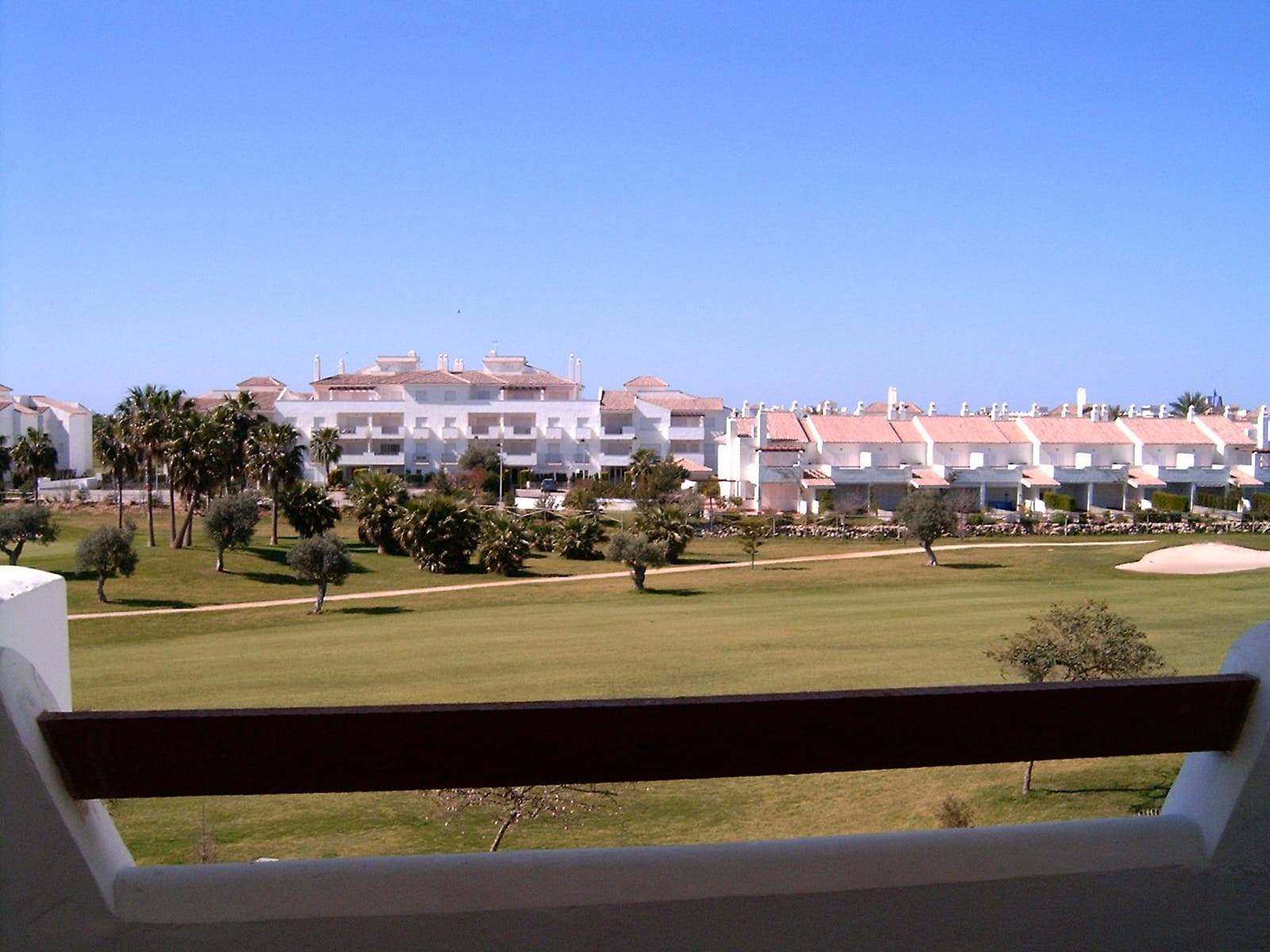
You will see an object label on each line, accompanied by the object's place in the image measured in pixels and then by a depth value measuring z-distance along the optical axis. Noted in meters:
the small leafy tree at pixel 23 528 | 33.34
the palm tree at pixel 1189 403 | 87.31
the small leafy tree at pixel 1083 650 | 13.88
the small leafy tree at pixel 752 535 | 48.38
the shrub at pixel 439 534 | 45.59
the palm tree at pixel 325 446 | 61.50
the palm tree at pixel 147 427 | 44.38
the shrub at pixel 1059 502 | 65.19
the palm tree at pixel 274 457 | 50.00
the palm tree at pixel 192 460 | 44.72
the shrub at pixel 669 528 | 46.47
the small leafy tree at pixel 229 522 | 41.06
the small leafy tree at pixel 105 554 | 35.75
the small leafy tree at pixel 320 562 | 37.03
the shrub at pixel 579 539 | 49.69
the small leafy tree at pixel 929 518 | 47.31
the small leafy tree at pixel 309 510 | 45.78
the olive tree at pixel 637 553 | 41.19
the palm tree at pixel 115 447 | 44.12
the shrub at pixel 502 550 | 45.38
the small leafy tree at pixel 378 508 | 47.62
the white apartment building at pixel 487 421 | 73.50
